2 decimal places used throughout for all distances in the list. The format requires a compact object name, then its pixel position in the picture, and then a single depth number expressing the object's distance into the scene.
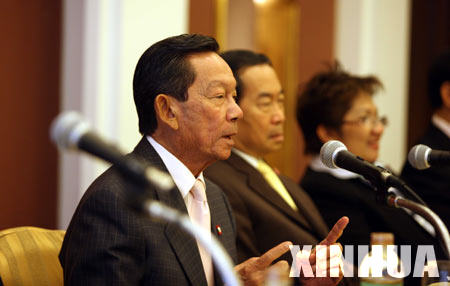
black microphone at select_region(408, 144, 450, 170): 3.61
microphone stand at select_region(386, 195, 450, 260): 3.51
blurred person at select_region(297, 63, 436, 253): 4.28
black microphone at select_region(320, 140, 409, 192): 3.51
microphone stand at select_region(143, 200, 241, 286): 3.13
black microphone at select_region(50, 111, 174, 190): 3.11
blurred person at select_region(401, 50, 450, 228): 4.48
